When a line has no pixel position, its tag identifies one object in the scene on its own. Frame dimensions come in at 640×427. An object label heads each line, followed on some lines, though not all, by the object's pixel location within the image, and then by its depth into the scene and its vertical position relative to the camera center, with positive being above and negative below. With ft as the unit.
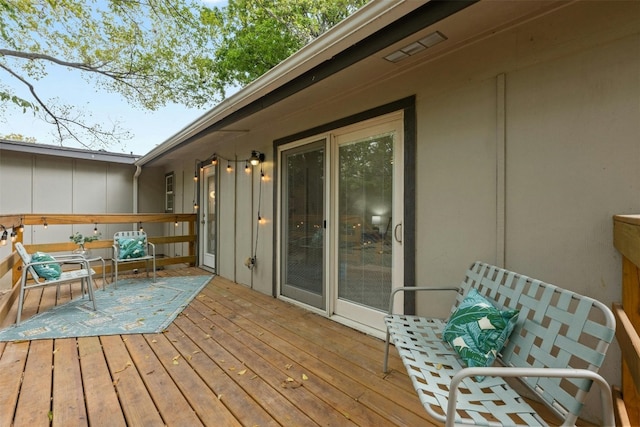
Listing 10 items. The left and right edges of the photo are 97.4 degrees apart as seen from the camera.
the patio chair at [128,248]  15.01 -1.92
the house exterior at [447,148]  5.14 +1.65
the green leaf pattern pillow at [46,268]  10.28 -2.07
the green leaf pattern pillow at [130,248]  15.16 -1.91
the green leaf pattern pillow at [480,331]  4.58 -2.00
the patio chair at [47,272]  9.64 -2.19
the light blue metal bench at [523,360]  3.21 -2.12
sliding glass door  8.68 -0.26
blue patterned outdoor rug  9.07 -3.82
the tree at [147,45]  22.57 +15.34
